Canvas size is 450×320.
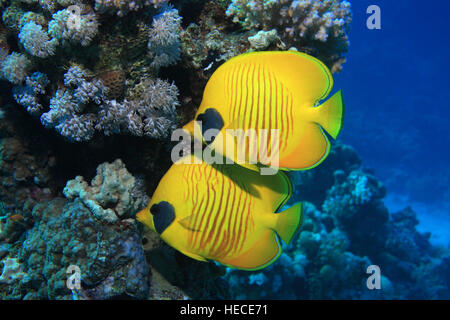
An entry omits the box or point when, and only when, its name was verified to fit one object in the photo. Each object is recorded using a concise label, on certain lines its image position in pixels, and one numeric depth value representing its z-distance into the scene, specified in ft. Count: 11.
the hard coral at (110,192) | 2.27
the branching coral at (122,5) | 2.14
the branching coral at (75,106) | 2.17
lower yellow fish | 1.97
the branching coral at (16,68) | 2.29
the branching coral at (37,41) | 2.20
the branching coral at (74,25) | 2.13
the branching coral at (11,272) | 2.44
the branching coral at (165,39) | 2.17
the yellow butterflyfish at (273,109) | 1.87
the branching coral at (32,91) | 2.28
